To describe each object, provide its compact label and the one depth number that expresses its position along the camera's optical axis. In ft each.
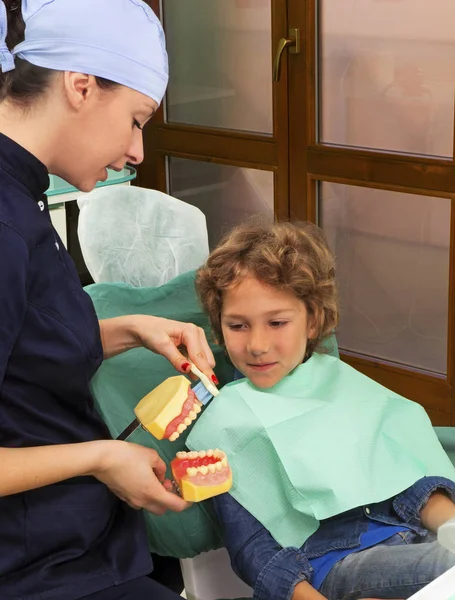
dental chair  7.49
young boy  7.08
